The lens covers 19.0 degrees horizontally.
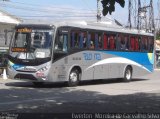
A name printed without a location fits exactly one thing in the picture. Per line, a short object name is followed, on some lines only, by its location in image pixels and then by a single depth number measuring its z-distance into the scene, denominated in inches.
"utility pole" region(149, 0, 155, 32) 2261.0
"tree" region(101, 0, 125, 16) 377.6
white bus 847.1
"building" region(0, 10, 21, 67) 1617.9
